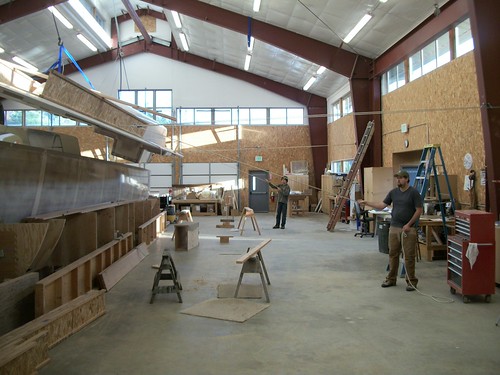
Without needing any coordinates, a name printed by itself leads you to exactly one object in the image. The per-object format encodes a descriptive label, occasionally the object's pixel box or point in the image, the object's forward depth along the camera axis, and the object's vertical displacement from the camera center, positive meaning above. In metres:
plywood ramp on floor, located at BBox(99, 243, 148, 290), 6.27 -1.09
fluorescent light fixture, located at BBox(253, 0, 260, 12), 11.58 +5.40
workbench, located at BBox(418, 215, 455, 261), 7.90 -0.74
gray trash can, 8.91 -0.81
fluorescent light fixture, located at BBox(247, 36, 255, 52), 14.84 +5.66
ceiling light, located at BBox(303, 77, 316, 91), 17.08 +4.85
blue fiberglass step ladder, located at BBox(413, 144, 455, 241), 7.28 +0.40
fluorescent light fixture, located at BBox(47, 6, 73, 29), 13.73 +6.15
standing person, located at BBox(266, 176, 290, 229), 13.07 -0.04
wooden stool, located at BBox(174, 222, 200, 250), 9.48 -0.79
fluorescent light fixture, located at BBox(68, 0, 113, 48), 14.13 +6.73
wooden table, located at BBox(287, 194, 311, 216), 17.31 -0.21
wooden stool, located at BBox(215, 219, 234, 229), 13.50 -0.75
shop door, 19.77 +0.32
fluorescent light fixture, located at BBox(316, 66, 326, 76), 15.61 +4.80
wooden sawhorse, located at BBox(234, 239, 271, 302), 5.65 -0.88
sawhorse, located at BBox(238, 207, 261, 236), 12.01 -0.39
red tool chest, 5.42 -0.81
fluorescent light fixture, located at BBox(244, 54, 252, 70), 16.94 +5.78
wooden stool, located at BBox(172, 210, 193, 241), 12.93 -0.44
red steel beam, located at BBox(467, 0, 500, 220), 7.10 +2.04
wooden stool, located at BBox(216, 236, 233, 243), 10.45 -0.94
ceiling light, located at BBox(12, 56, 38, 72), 16.20 +5.57
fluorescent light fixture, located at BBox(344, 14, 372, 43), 10.32 +4.36
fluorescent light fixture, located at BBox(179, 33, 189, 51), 16.87 +6.62
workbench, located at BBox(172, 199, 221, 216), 18.14 -0.20
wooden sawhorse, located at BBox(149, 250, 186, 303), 5.60 -1.02
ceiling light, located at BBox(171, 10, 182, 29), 14.57 +6.51
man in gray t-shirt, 6.05 -0.43
